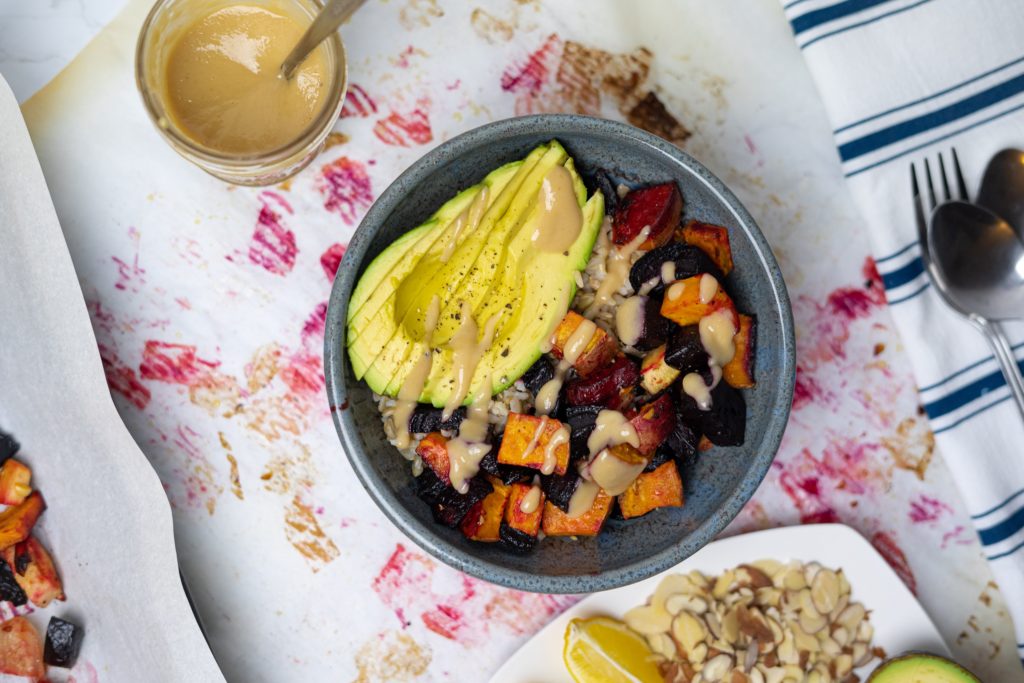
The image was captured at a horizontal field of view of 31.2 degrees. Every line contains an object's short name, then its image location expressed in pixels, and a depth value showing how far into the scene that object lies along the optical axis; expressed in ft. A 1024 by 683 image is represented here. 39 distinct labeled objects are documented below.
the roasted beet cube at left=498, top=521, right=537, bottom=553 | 2.28
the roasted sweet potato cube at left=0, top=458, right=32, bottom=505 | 2.37
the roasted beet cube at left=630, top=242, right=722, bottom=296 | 2.25
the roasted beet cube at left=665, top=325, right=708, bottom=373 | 2.23
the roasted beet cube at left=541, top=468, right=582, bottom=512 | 2.26
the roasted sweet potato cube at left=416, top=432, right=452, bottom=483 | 2.27
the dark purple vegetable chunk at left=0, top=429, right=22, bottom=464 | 2.37
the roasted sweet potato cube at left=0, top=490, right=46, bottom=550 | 2.35
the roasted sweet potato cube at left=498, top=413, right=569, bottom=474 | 2.25
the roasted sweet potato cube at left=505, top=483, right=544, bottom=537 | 2.27
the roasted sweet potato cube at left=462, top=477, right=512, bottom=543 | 2.29
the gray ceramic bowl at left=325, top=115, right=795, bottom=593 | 2.23
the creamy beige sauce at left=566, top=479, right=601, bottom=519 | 2.26
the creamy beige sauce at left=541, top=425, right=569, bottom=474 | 2.25
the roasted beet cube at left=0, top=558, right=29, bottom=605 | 2.38
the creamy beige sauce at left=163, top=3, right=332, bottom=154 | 2.32
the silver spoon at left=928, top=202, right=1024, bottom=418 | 2.36
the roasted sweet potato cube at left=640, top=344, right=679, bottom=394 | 2.25
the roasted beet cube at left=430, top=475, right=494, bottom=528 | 2.28
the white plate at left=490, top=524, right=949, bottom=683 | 2.39
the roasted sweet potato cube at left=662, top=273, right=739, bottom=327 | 2.24
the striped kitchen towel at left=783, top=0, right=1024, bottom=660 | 2.36
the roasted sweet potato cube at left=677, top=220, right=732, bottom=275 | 2.29
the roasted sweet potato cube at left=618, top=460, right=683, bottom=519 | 2.28
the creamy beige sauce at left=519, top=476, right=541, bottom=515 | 2.27
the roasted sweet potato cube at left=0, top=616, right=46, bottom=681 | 2.37
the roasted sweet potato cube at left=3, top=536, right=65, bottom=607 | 2.37
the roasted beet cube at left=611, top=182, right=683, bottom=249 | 2.26
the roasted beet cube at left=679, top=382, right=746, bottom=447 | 2.24
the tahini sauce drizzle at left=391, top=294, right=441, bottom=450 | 2.25
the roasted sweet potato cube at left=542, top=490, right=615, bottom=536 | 2.27
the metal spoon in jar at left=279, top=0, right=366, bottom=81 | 2.17
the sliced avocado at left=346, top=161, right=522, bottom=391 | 2.23
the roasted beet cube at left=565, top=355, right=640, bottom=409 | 2.26
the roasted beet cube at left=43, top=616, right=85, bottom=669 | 2.36
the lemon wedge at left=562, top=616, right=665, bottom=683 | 2.35
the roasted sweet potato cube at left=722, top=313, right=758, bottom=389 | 2.27
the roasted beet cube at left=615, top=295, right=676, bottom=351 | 2.26
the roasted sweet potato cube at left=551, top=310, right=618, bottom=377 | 2.25
